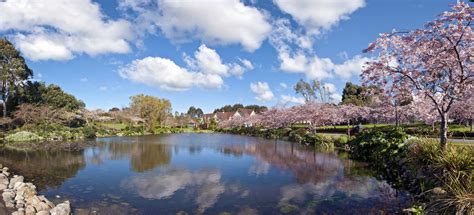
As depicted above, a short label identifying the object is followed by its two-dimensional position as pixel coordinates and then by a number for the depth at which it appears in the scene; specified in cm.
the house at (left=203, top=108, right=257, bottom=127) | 9044
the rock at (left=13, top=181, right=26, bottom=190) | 991
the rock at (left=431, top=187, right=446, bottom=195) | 735
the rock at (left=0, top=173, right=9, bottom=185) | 1078
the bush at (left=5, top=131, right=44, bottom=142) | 2833
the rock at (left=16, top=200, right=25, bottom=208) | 828
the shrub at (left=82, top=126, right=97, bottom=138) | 3589
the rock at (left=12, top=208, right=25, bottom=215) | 746
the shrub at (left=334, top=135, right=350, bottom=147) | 2405
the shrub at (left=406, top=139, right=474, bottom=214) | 626
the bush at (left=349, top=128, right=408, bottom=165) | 1434
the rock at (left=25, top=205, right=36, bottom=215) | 760
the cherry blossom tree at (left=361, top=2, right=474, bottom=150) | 931
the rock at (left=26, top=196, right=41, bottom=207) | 825
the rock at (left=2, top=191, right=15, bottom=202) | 878
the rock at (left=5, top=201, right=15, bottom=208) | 836
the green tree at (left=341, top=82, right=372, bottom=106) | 4774
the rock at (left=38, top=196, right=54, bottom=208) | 841
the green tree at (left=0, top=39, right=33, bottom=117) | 3130
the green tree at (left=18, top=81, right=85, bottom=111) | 3533
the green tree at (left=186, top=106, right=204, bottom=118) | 12783
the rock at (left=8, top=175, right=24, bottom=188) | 1048
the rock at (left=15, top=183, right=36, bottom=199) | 909
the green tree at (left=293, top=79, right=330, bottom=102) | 6053
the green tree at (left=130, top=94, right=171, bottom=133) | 5196
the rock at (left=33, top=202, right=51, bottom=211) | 800
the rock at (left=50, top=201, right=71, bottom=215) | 759
